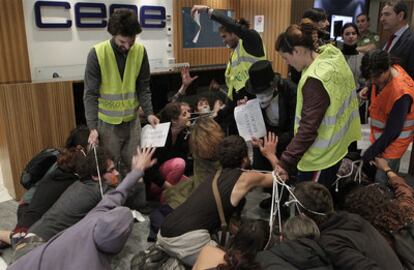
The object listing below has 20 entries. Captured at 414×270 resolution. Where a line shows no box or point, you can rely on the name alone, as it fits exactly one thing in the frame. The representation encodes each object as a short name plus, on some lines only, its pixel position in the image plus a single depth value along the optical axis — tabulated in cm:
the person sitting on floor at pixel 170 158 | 302
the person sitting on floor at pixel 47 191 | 218
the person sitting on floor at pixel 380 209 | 168
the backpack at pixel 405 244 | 164
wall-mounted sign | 393
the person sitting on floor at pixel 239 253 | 126
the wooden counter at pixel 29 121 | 282
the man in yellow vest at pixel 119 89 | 233
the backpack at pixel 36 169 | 253
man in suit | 294
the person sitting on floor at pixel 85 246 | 142
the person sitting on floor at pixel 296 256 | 138
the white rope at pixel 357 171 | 229
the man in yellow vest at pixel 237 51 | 272
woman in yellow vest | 170
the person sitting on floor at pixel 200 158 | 242
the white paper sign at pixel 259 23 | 534
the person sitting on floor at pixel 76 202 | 194
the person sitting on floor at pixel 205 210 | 189
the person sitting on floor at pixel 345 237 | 139
